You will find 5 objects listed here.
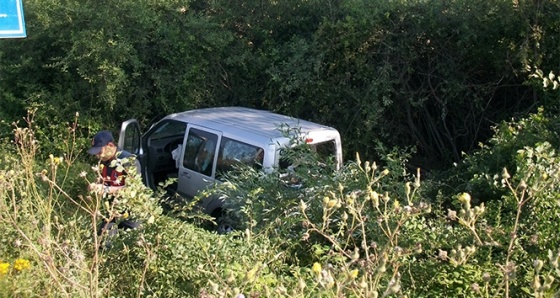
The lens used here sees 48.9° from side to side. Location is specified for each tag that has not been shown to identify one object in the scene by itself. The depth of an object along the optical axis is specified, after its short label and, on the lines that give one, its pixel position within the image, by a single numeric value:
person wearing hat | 4.94
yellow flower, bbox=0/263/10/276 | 3.86
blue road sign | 4.33
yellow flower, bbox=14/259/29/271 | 4.02
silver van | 6.77
